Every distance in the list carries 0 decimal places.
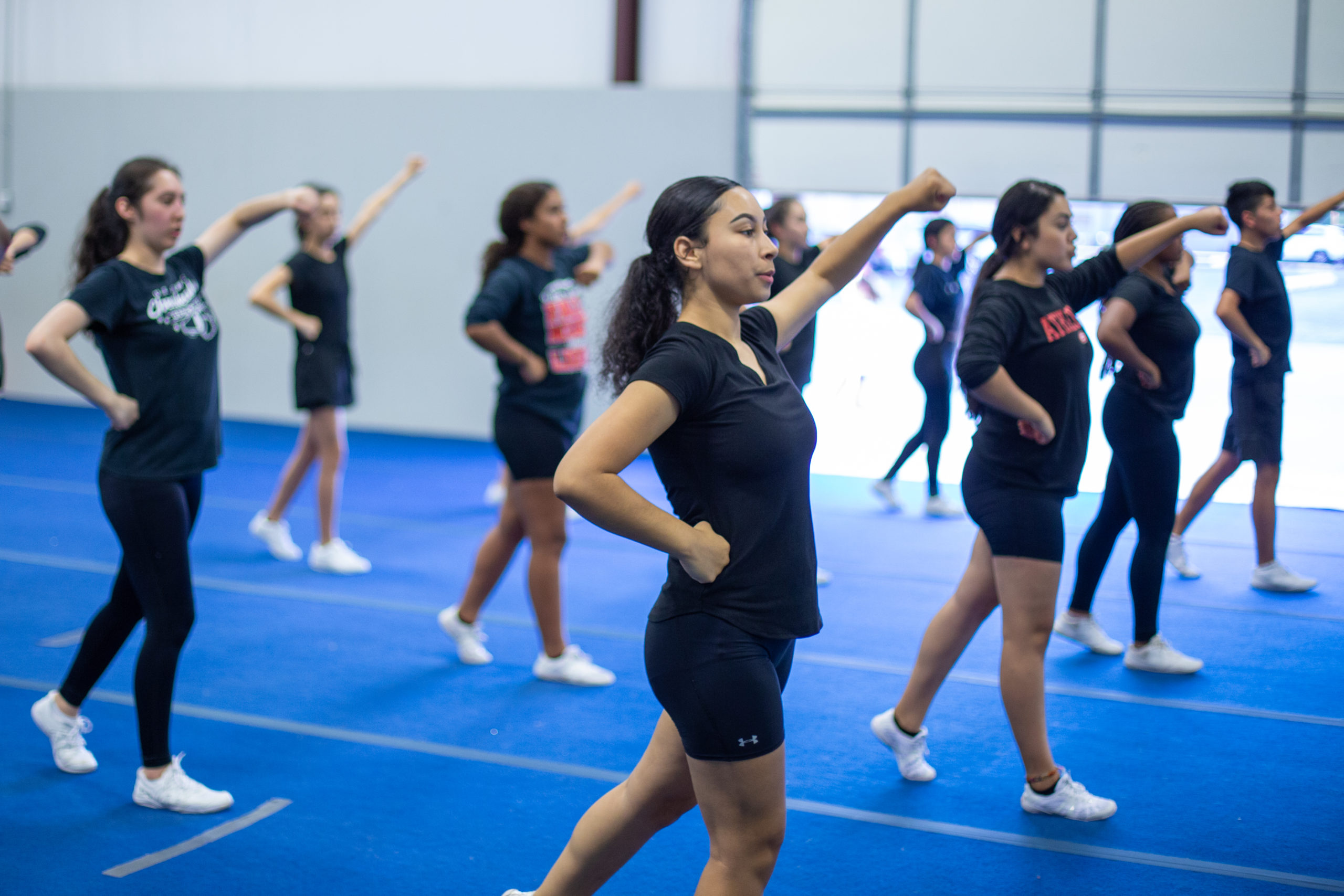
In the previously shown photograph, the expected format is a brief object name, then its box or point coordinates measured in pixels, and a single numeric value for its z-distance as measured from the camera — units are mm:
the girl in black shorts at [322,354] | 5621
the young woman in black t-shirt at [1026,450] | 2904
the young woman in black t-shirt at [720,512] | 1776
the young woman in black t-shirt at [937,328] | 6840
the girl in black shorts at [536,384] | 3959
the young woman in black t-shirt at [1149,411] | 4000
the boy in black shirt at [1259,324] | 4891
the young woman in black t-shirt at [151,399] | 2943
